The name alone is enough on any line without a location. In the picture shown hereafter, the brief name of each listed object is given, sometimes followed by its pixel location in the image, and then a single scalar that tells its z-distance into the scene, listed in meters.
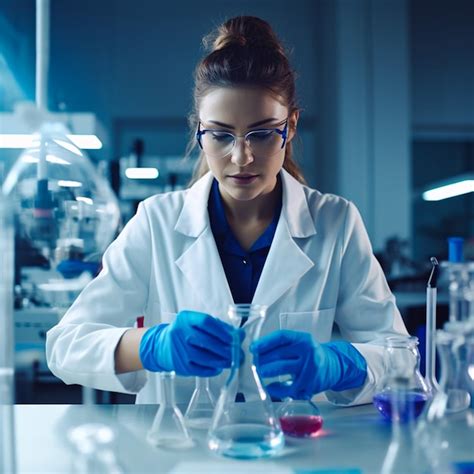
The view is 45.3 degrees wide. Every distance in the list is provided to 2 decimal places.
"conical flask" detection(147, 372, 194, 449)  0.96
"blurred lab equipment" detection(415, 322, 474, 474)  0.80
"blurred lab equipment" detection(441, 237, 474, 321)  0.80
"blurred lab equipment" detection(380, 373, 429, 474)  0.86
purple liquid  1.02
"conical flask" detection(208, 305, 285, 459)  0.90
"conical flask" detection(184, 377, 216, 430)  1.05
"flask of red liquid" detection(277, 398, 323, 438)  1.03
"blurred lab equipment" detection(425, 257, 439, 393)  1.13
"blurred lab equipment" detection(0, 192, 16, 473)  0.71
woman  1.25
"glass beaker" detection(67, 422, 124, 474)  0.87
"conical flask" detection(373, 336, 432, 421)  1.01
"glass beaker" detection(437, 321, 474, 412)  0.79
